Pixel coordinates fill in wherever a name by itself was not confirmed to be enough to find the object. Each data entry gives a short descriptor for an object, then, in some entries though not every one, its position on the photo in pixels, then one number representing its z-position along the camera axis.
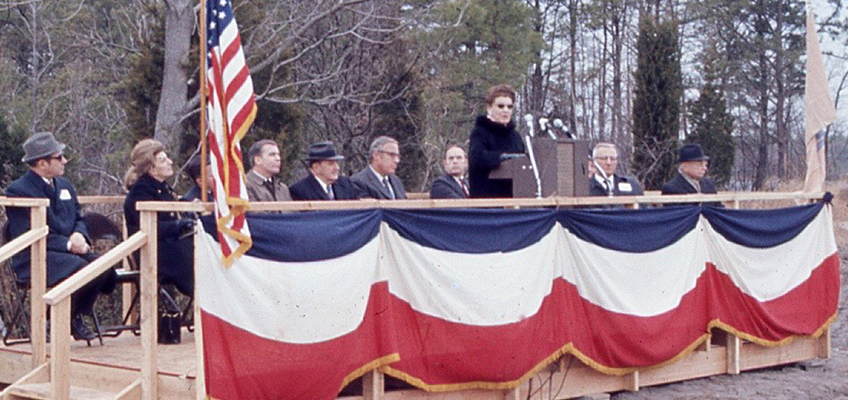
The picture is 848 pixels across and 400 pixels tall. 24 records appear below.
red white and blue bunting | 7.39
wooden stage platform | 7.95
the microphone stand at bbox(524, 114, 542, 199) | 9.02
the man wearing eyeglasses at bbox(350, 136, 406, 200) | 9.98
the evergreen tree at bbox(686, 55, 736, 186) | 32.84
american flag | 6.94
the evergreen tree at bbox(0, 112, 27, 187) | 18.41
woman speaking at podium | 9.45
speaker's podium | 9.21
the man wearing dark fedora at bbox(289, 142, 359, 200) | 9.36
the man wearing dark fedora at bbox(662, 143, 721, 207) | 11.68
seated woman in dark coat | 8.70
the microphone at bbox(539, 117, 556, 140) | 9.47
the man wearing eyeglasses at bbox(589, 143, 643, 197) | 11.05
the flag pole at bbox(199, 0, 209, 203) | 7.13
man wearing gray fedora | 8.96
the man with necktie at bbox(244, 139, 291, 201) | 8.96
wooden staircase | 7.94
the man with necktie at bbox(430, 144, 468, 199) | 10.83
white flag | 12.25
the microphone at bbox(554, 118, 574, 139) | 9.34
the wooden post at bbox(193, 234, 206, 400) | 7.13
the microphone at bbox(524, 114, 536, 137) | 8.91
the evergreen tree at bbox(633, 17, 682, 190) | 26.30
